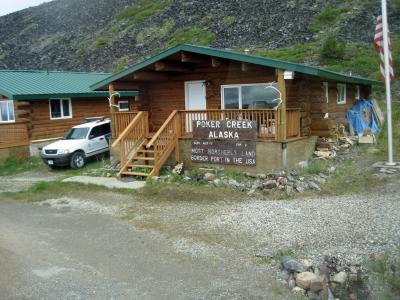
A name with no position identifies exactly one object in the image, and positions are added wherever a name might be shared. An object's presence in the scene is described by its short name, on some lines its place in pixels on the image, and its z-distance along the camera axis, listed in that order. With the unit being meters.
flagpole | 13.13
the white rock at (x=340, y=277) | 6.05
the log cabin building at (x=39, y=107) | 20.66
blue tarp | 19.34
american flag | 13.70
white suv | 17.66
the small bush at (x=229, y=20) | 44.89
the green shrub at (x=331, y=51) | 29.39
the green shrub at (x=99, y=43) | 50.47
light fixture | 12.78
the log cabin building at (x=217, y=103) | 13.19
